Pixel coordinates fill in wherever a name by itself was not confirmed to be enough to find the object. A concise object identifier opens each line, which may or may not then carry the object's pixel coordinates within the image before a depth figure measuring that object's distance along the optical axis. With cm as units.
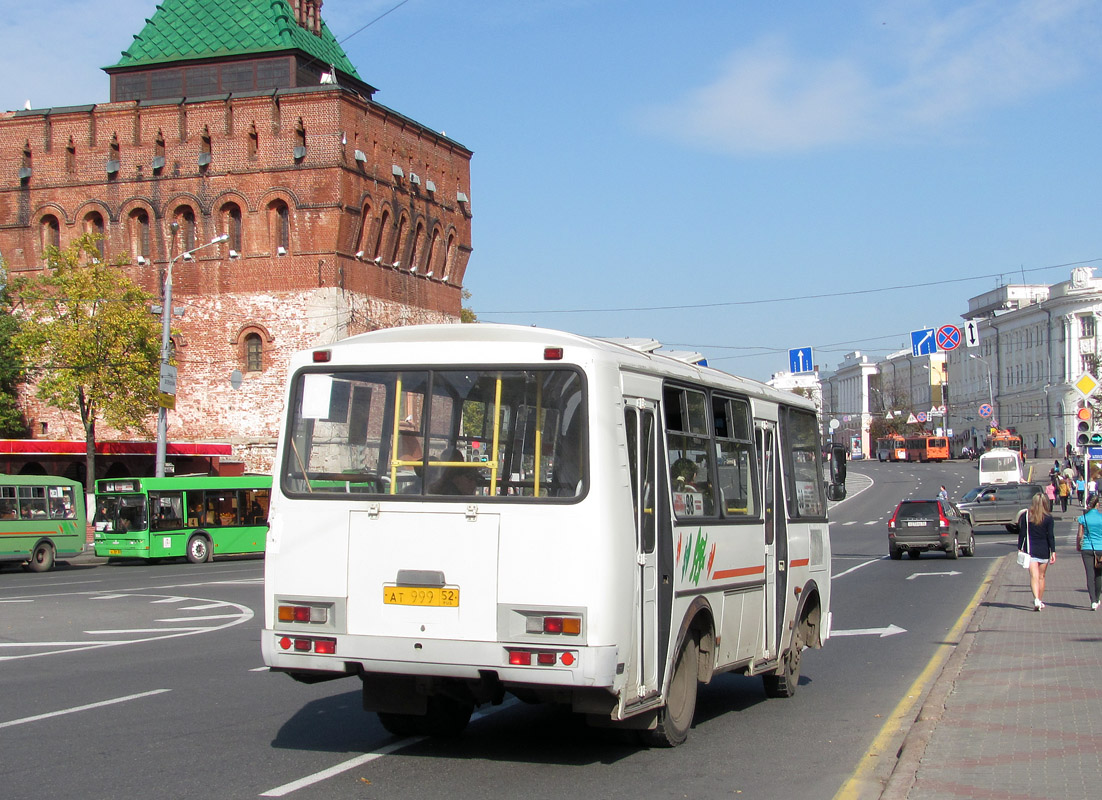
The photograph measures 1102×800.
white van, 6906
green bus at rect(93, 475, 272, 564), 3509
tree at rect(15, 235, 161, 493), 4425
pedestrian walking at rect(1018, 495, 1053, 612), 1775
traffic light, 3075
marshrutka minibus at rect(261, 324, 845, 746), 735
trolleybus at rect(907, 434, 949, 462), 11425
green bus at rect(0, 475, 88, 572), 3203
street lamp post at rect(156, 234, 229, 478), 3847
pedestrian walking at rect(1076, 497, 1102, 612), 1791
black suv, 3198
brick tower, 5216
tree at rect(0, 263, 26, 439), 5294
